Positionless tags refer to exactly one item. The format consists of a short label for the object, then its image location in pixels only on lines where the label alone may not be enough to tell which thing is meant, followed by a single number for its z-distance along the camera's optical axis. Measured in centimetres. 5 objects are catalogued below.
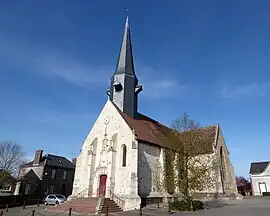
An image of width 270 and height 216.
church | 2148
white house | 4369
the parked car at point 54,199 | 2736
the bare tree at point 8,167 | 3673
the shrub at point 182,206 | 1767
